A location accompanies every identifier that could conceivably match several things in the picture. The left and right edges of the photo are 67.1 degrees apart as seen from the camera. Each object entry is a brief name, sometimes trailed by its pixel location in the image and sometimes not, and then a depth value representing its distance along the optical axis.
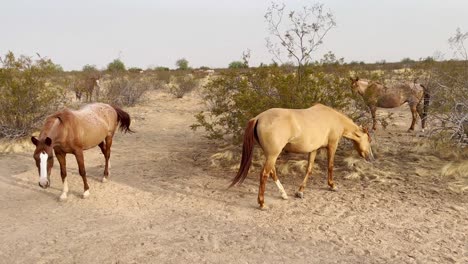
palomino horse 4.63
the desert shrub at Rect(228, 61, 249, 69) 7.73
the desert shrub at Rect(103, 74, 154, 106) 15.50
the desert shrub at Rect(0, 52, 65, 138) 8.77
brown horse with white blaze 4.52
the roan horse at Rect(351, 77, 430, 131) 9.59
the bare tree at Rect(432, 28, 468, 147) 6.30
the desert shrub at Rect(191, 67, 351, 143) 6.75
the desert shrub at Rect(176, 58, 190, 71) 45.62
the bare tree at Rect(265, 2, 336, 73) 7.41
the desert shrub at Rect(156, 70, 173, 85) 24.03
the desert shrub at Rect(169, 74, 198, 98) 19.57
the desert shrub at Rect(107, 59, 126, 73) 30.79
